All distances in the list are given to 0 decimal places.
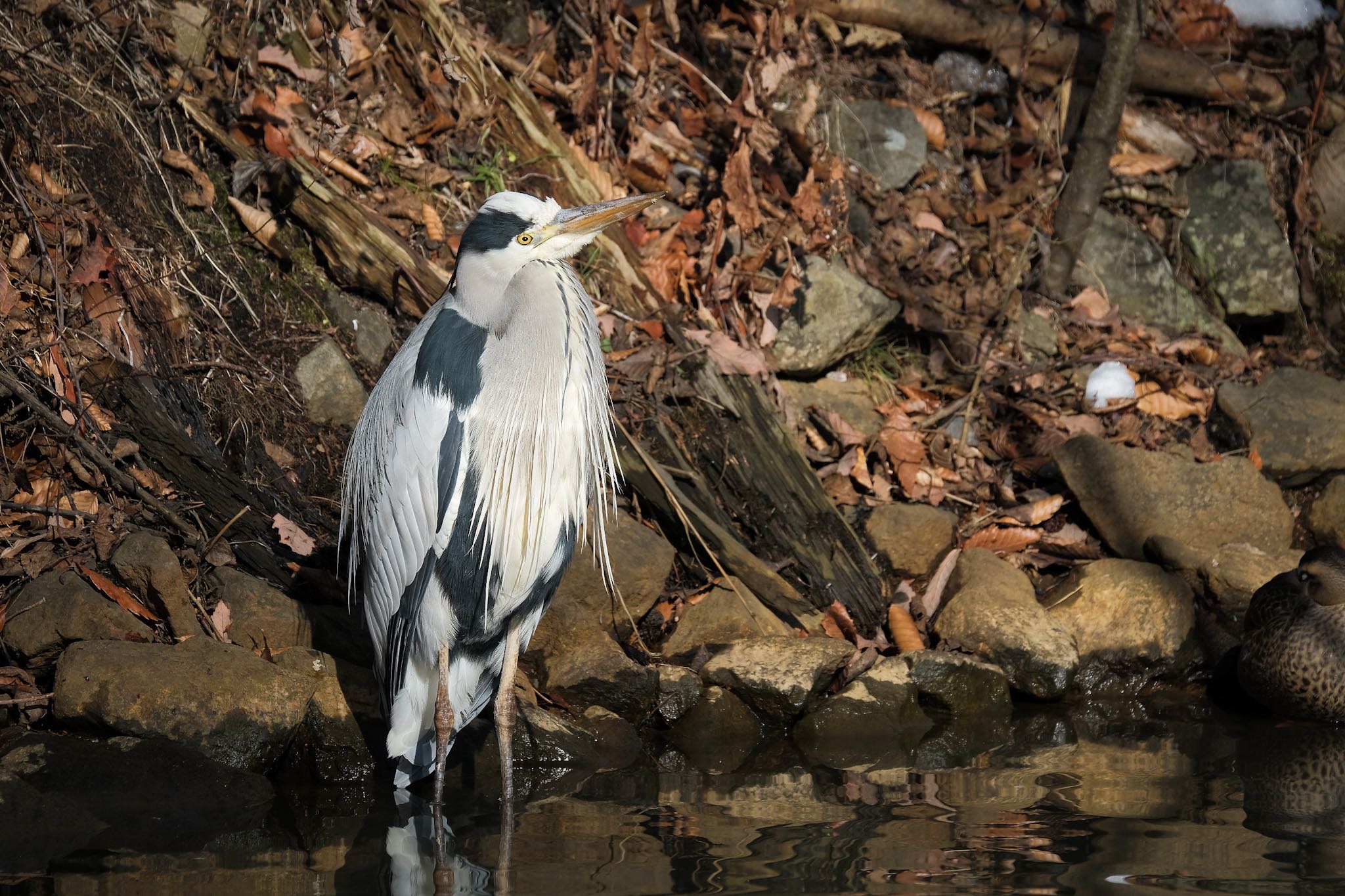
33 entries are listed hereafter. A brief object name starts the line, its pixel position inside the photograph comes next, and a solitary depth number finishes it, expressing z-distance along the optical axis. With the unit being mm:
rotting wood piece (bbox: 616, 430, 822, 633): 10695
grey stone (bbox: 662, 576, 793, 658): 10234
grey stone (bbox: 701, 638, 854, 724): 9578
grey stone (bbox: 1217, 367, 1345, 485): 13039
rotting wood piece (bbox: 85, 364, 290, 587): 9766
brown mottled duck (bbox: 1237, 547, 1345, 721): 9648
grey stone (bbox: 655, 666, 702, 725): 9531
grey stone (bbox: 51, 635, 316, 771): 7980
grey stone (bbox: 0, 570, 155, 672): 8617
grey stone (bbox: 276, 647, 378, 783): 8516
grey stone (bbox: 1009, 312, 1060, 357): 14445
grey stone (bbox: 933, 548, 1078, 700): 10344
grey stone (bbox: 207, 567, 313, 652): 9234
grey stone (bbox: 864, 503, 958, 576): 11578
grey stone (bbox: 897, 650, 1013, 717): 9937
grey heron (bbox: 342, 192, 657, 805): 8133
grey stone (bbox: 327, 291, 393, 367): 12055
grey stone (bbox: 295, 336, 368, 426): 11391
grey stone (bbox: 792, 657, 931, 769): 9453
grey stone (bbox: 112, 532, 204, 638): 8969
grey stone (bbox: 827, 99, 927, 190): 15508
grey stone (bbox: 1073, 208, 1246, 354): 15305
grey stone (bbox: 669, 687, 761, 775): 9430
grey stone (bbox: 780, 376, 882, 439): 13055
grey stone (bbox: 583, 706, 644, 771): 8969
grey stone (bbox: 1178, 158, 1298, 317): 15734
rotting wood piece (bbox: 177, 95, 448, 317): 11992
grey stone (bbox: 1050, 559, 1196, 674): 10781
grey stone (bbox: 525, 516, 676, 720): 9422
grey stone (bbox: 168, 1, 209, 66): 12594
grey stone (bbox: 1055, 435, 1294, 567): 11992
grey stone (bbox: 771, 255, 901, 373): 13023
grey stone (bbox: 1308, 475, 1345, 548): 12687
